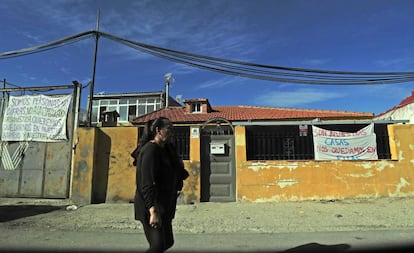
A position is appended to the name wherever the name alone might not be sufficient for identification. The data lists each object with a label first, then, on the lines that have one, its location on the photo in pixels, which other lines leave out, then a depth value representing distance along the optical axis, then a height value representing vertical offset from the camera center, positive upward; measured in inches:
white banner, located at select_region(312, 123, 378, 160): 378.6 +30.7
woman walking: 112.7 -4.3
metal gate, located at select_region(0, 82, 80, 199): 403.2 +5.1
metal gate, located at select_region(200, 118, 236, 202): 375.6 +7.2
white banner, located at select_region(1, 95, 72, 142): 416.8 +67.5
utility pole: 402.0 +104.3
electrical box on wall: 378.0 +24.5
